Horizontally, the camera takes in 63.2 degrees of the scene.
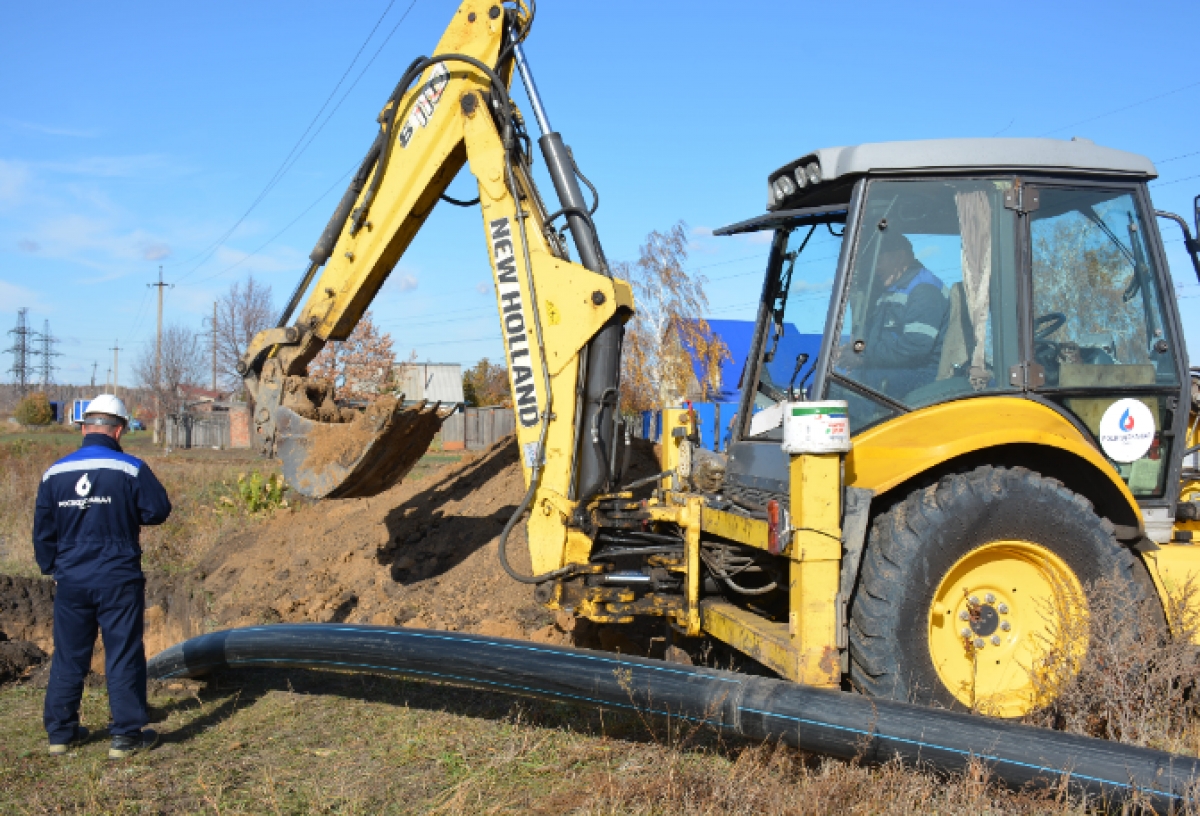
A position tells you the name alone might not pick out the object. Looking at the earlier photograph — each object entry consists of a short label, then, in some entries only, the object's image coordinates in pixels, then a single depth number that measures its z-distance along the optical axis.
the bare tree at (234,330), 45.99
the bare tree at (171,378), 46.31
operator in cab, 4.68
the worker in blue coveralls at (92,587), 4.96
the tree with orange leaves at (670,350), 27.02
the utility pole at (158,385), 44.66
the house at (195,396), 47.78
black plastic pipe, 3.46
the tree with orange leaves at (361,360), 35.25
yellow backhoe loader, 4.16
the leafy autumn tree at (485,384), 44.44
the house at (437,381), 46.72
